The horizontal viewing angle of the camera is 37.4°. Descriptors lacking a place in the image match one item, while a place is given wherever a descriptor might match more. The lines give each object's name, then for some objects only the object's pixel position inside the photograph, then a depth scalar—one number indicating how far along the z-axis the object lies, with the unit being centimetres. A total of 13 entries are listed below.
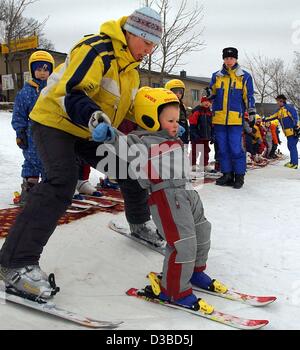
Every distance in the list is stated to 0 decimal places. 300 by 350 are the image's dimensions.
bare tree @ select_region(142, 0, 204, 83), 1736
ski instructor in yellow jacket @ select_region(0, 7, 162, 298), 268
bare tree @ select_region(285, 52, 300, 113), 3581
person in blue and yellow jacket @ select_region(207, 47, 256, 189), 710
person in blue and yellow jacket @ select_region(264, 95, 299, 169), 1203
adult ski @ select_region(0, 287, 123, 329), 242
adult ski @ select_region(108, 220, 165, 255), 380
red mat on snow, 434
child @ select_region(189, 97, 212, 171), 920
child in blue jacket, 532
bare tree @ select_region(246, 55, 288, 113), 4378
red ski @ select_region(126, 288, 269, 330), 252
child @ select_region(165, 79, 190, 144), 754
